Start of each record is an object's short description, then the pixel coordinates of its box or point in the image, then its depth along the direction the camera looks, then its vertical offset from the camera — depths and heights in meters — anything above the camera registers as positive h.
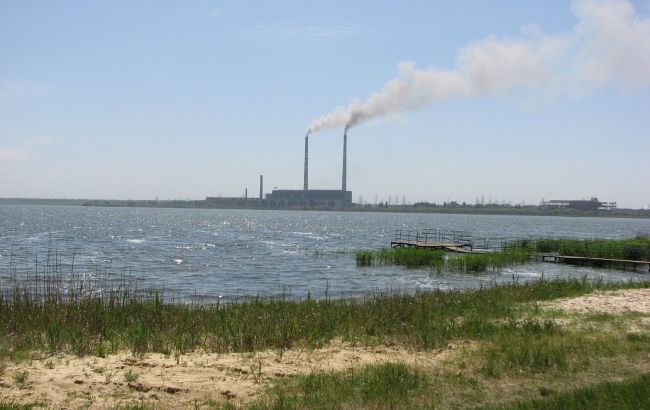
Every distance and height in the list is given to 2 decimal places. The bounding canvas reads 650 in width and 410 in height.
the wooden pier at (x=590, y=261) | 44.59 -3.99
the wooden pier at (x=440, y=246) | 52.81 -3.48
